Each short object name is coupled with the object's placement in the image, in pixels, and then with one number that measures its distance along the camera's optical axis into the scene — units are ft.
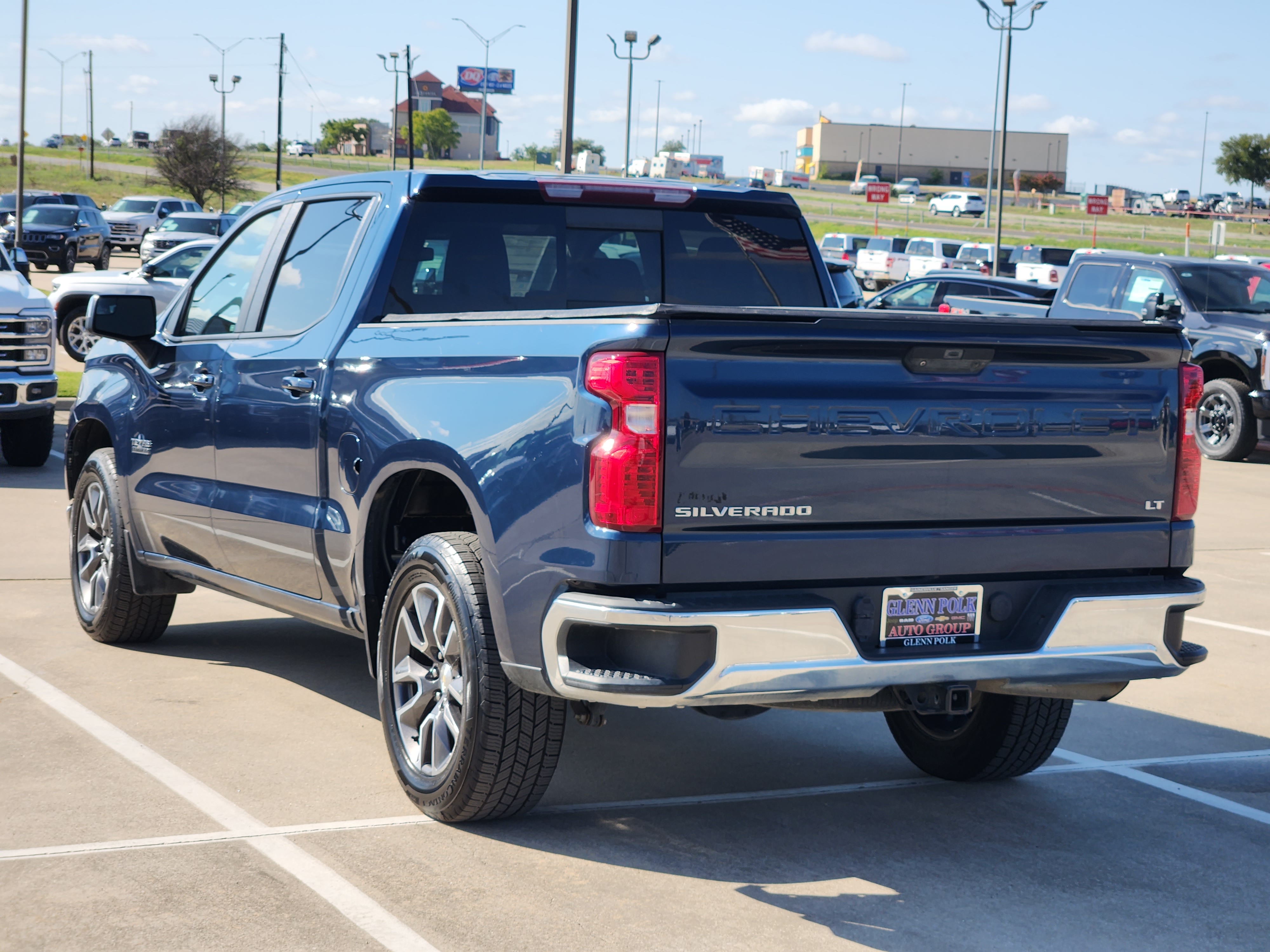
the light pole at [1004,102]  117.70
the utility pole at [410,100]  133.69
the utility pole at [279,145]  172.61
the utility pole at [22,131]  99.86
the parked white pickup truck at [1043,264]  123.65
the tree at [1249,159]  335.06
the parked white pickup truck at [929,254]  145.07
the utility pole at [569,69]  55.52
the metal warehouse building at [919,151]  559.79
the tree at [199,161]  233.76
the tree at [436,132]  453.17
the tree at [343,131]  501.97
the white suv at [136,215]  163.32
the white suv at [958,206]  307.17
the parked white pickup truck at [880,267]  145.89
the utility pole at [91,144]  297.74
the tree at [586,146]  413.49
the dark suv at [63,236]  136.36
